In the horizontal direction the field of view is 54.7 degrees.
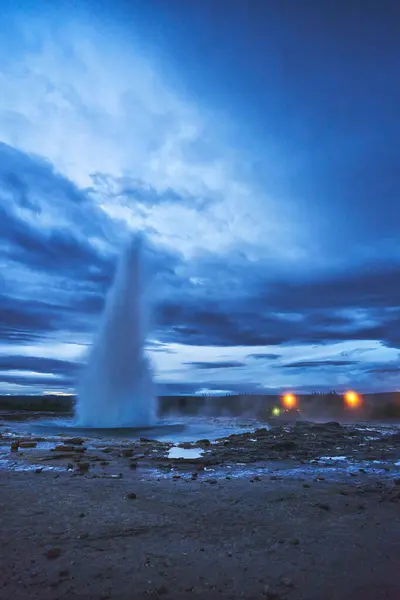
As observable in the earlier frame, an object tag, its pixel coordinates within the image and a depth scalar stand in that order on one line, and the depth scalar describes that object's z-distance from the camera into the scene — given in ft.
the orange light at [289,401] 299.99
